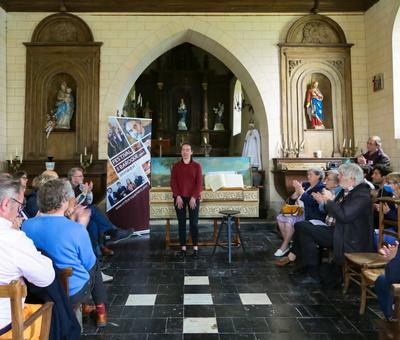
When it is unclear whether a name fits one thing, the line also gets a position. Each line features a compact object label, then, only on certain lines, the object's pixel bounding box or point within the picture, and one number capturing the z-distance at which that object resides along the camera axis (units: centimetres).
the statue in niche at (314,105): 695
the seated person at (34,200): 330
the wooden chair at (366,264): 262
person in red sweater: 455
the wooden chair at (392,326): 148
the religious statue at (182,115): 1041
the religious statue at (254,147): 722
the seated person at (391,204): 325
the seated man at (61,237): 198
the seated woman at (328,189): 384
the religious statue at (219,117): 1059
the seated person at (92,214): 429
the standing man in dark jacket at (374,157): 523
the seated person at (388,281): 192
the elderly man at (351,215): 306
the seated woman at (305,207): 399
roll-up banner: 554
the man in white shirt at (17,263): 145
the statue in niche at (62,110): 679
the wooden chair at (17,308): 124
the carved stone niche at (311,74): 690
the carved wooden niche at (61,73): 671
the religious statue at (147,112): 1034
